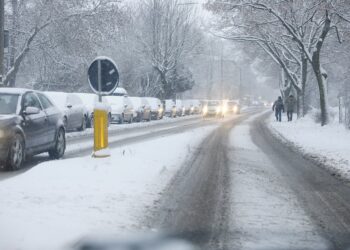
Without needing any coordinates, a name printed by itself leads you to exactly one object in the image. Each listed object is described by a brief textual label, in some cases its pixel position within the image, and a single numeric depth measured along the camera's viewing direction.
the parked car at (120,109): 33.47
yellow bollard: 11.34
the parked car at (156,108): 41.89
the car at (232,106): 57.65
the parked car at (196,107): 61.14
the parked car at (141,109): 37.06
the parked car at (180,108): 53.03
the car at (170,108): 49.82
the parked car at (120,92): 45.05
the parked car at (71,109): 23.17
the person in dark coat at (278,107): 36.75
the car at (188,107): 57.06
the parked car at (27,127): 10.77
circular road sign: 11.45
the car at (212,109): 48.47
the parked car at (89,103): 27.64
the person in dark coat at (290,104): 35.25
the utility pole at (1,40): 18.77
